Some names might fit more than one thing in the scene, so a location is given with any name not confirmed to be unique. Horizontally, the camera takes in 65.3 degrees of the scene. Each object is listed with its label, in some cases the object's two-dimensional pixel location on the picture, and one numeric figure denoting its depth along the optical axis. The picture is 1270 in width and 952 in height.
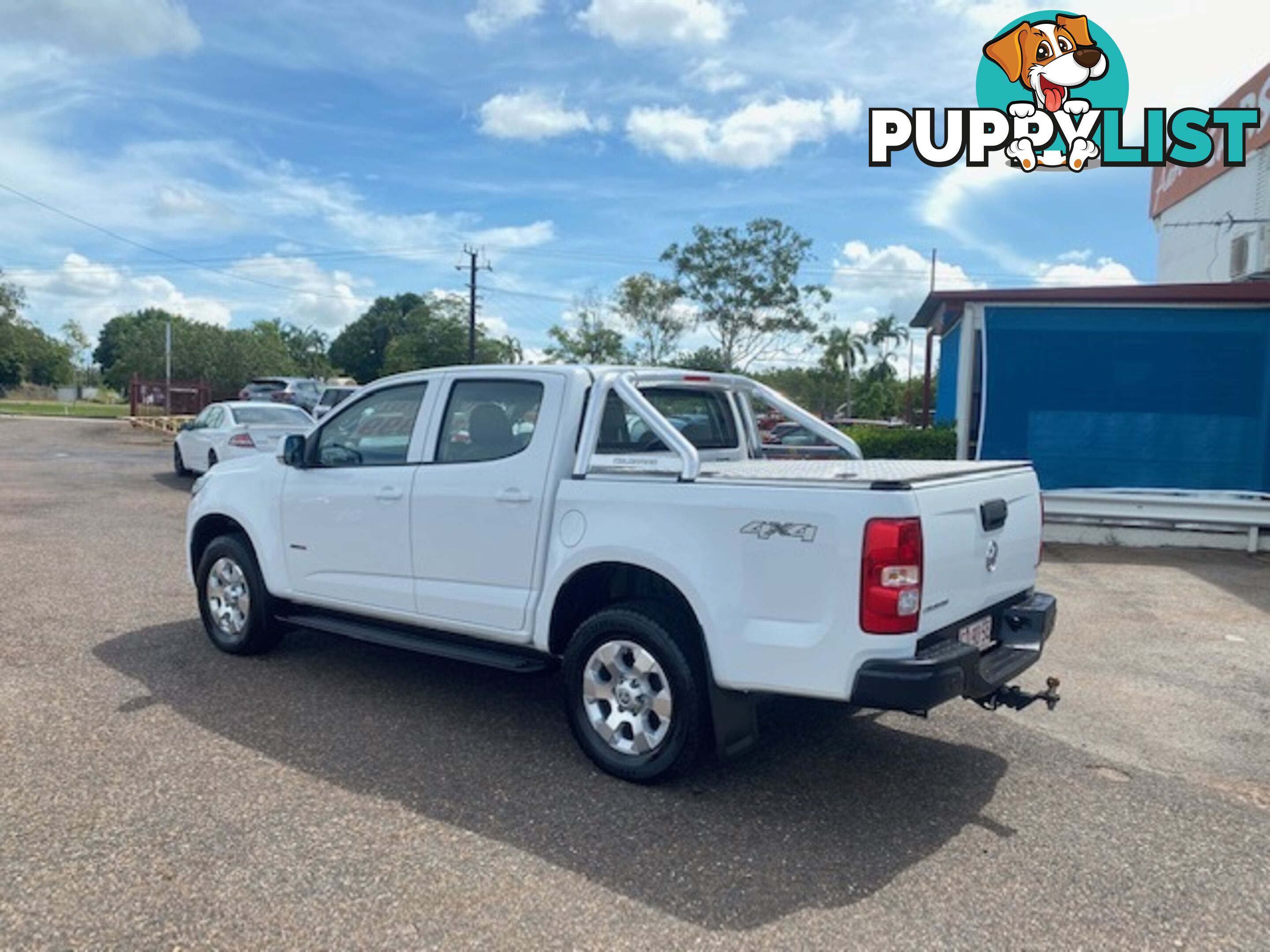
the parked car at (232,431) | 14.99
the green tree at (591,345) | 39.19
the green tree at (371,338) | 84.12
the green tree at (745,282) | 32.19
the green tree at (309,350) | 80.88
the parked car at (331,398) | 22.20
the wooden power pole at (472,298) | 50.16
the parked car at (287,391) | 34.53
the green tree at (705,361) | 33.69
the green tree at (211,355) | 50.34
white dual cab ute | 3.69
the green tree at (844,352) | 62.53
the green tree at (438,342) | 56.19
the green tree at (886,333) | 71.12
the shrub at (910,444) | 13.41
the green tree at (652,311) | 34.28
